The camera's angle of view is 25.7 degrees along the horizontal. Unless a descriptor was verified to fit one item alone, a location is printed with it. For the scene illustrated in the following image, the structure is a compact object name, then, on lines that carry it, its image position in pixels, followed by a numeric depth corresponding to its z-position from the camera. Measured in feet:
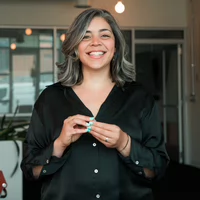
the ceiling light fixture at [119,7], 21.56
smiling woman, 4.61
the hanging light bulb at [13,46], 24.77
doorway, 26.76
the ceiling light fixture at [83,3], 24.03
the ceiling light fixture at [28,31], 24.77
